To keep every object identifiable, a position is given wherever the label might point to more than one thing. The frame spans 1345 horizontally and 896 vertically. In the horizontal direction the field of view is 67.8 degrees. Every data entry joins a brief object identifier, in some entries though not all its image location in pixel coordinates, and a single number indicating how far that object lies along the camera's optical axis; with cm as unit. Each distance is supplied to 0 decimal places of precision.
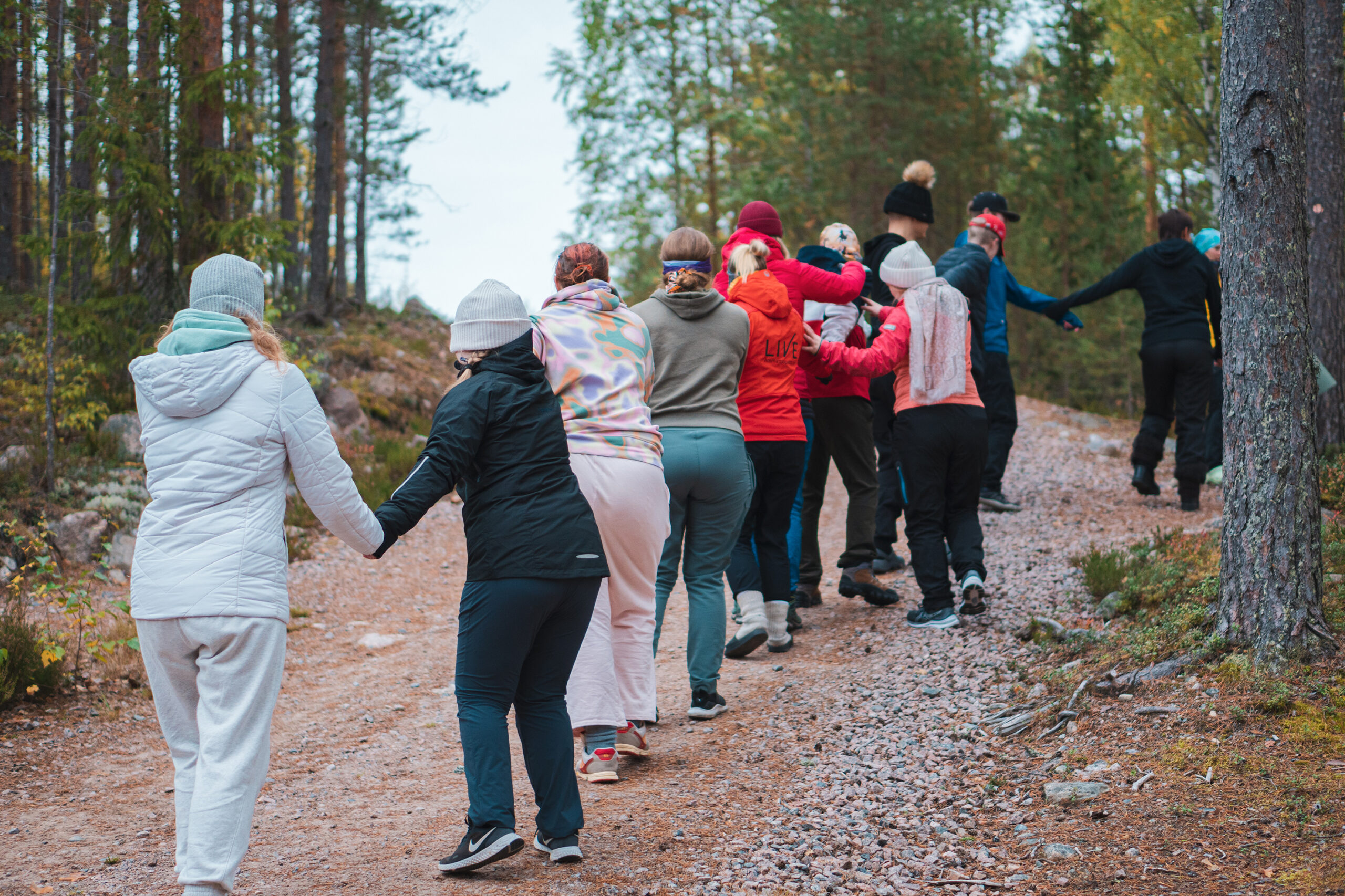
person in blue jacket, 840
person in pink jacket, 602
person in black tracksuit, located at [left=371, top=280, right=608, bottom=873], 328
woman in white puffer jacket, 296
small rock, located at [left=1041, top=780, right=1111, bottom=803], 377
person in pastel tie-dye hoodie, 407
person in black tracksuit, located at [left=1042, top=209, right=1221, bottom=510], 847
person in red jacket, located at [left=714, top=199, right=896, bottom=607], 676
